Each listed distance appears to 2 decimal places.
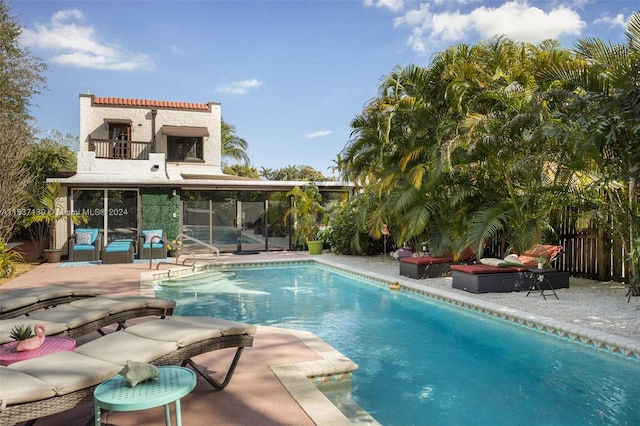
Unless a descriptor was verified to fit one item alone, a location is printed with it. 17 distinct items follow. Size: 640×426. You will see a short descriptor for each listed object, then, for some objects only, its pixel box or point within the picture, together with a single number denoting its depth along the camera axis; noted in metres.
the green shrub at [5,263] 11.21
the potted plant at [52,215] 14.68
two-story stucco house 16.66
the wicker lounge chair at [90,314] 4.48
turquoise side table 2.68
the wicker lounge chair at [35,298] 5.43
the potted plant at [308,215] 17.73
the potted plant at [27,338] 3.83
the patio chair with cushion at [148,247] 15.77
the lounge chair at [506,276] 9.30
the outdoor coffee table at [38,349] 3.75
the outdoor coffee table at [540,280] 8.92
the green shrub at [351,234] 16.49
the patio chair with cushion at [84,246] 15.12
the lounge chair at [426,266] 11.38
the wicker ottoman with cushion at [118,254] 14.55
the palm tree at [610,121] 7.05
